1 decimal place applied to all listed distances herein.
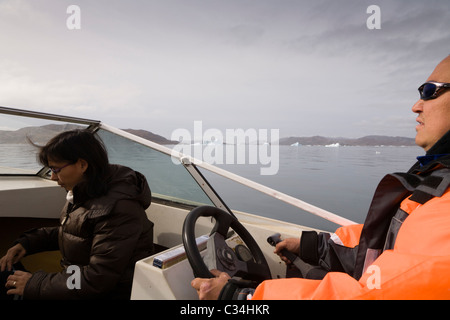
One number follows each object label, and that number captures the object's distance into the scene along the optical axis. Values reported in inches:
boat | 64.4
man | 24.7
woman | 46.8
